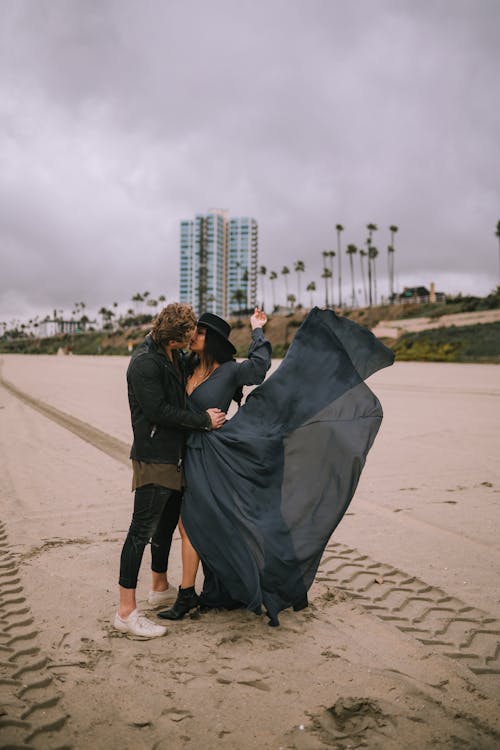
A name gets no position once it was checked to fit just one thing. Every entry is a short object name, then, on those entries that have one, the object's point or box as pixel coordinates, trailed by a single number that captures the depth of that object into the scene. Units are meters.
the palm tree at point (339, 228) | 88.56
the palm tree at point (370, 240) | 83.16
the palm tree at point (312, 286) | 108.56
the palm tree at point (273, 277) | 113.12
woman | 3.73
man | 3.44
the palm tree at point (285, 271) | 104.00
